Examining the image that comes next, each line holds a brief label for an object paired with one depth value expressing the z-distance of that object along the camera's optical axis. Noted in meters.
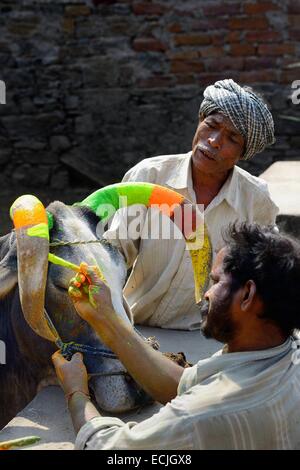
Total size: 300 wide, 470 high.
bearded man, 2.54
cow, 3.21
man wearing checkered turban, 4.04
